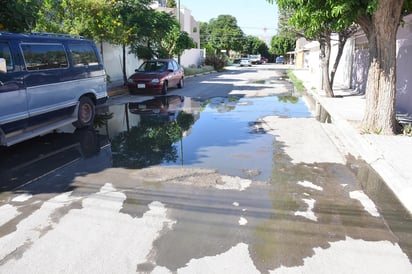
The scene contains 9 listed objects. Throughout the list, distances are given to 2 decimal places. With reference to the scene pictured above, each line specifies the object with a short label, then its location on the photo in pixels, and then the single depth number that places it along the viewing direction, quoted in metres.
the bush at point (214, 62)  44.67
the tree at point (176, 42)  27.55
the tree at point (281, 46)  85.19
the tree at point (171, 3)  53.34
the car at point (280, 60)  87.78
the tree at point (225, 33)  84.75
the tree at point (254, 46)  95.56
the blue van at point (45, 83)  6.75
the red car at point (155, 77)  16.95
